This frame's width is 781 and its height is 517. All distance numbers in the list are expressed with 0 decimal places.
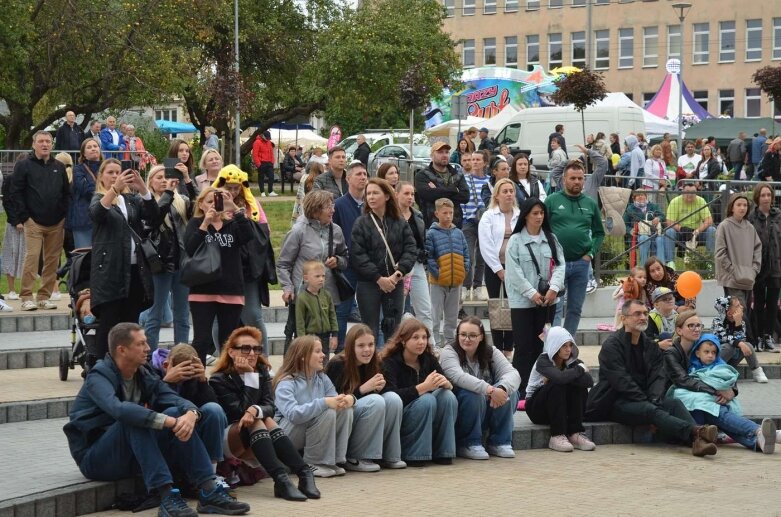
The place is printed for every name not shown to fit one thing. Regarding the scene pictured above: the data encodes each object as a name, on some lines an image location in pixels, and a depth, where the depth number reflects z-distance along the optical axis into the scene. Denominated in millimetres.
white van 40844
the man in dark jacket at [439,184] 16562
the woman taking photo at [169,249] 12641
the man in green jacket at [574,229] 14203
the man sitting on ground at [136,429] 8961
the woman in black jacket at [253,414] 9734
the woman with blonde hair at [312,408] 10438
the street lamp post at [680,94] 38859
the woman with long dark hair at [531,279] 12859
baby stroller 12242
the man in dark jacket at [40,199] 16172
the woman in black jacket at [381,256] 13172
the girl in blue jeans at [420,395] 10992
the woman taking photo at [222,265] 11781
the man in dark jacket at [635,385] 12141
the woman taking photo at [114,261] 11602
